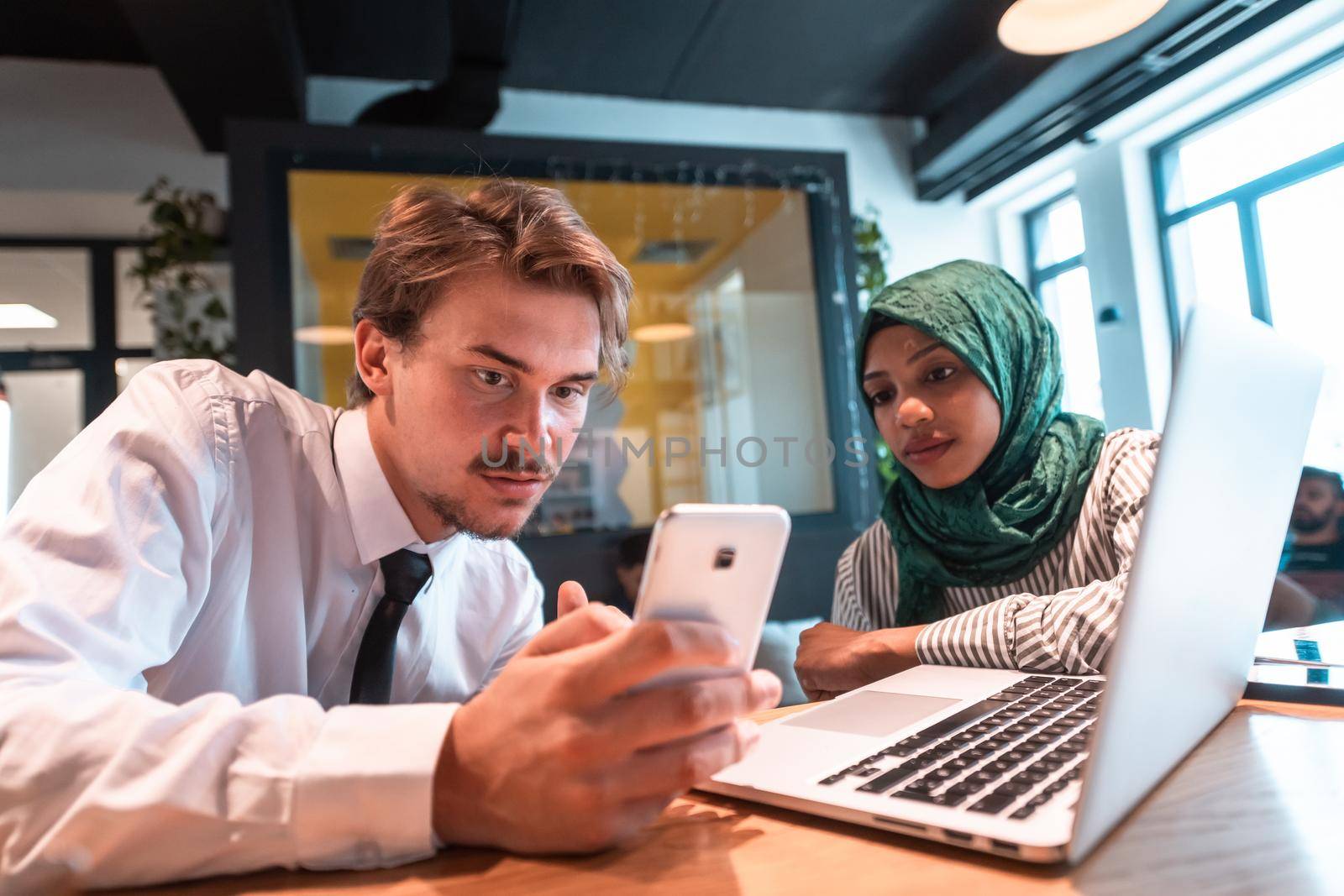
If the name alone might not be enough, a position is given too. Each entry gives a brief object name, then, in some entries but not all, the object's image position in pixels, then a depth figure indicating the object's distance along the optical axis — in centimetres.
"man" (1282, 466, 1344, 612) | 156
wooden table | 44
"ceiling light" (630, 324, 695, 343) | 363
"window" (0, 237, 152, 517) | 440
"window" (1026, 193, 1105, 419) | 545
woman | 141
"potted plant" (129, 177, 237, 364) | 373
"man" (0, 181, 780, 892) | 49
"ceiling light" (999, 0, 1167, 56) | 251
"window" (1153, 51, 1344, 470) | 411
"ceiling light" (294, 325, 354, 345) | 315
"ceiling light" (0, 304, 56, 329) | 445
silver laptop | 45
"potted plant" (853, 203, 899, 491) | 483
